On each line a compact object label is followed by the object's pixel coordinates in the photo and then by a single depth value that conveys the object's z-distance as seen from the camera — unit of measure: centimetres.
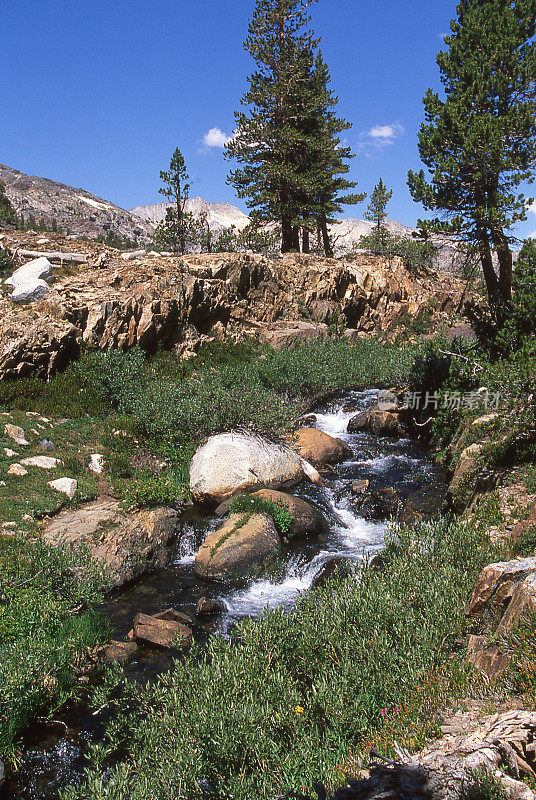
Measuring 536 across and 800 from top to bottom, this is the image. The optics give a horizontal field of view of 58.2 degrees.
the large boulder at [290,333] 2398
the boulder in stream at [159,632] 720
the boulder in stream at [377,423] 1666
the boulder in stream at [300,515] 1070
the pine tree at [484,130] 1310
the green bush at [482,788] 260
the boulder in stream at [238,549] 920
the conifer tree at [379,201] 4119
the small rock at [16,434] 1198
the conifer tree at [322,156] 2738
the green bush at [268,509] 1049
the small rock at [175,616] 786
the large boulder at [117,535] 891
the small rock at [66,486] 1068
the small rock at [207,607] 816
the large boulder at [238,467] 1188
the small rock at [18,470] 1080
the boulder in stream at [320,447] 1454
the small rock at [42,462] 1131
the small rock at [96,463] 1202
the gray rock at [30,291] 1623
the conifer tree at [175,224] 2464
